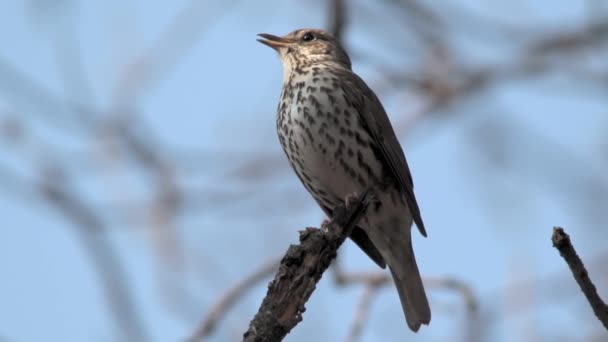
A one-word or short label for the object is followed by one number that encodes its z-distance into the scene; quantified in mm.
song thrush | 12195
